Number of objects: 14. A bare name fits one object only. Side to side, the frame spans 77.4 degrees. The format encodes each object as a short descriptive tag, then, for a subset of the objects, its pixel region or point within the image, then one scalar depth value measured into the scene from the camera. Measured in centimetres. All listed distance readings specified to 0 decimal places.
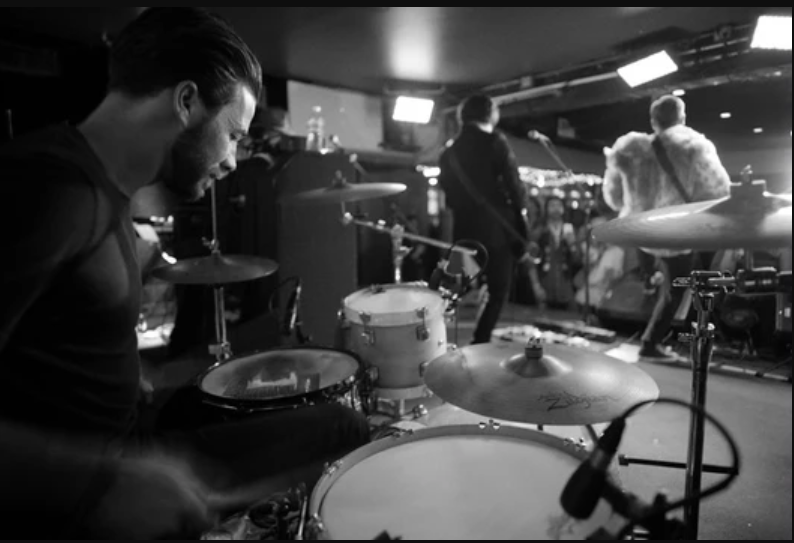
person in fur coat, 363
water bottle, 444
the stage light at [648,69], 427
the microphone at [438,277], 305
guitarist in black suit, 390
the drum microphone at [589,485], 82
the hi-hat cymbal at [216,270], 259
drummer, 87
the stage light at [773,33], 361
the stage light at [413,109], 561
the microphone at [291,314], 260
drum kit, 96
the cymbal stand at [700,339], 144
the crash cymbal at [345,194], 311
